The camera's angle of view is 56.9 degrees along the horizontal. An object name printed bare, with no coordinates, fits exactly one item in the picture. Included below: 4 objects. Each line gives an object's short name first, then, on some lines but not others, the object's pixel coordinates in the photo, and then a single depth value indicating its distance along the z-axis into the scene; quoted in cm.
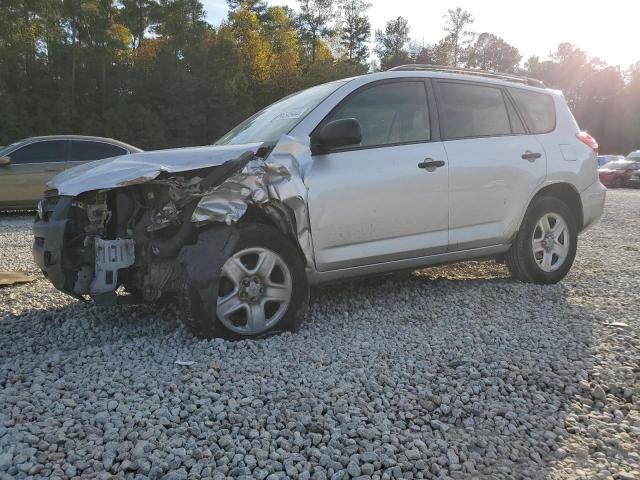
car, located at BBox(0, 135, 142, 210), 1110
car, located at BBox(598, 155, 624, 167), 3243
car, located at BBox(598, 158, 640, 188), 2806
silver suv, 388
